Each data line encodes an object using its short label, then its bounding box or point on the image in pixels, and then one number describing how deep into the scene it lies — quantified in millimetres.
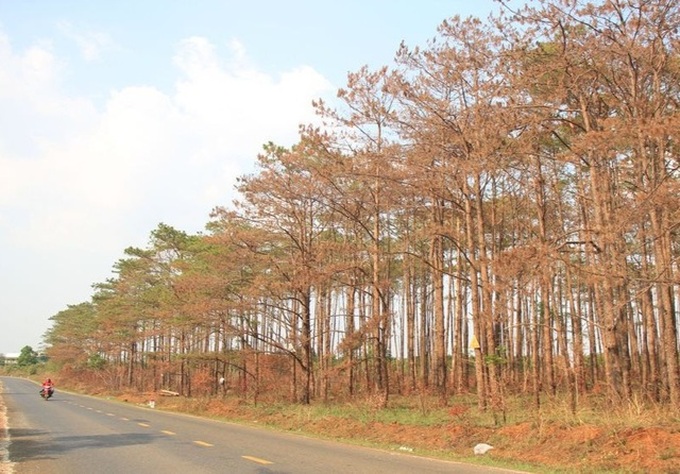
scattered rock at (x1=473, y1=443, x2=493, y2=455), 12769
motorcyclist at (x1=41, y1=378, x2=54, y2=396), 39294
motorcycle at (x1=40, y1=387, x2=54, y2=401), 39188
